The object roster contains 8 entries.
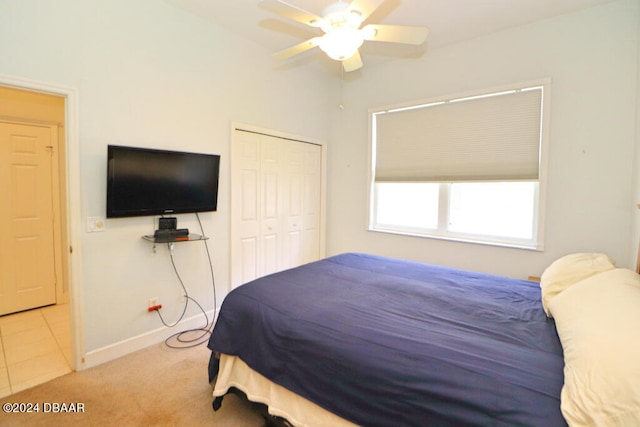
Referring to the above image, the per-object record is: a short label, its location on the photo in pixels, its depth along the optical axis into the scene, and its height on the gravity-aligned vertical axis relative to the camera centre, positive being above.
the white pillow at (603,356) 0.85 -0.49
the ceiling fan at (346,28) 1.73 +1.05
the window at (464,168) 2.99 +0.37
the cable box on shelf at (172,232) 2.62 -0.31
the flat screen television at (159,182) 2.38 +0.13
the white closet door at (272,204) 3.37 -0.06
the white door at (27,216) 3.23 -0.24
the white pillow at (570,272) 1.67 -0.38
